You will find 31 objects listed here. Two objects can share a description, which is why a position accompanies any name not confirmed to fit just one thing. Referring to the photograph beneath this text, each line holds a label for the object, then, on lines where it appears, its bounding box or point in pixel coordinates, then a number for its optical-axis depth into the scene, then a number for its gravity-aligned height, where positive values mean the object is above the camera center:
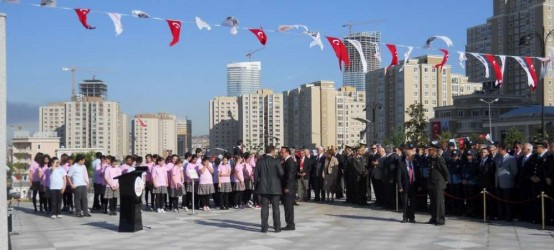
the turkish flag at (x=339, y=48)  19.44 +2.80
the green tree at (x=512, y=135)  58.69 -0.08
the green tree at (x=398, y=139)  65.59 -0.46
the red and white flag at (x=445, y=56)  20.81 +2.74
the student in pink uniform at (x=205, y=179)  17.66 -1.28
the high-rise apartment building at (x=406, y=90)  116.19 +8.91
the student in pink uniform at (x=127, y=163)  16.77 -0.76
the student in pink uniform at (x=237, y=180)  18.38 -1.35
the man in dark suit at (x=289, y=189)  12.99 -1.15
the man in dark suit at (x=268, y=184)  12.62 -1.02
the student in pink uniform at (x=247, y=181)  18.80 -1.41
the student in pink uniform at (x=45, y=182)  17.11 -1.28
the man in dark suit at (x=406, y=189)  14.04 -1.27
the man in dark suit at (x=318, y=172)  20.06 -1.24
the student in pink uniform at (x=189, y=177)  17.70 -1.16
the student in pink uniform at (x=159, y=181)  17.09 -1.27
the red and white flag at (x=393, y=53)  20.22 +2.76
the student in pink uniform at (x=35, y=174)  17.86 -1.11
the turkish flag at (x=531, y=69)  21.58 +2.32
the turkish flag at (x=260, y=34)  18.64 +3.13
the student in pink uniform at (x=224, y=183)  18.06 -1.41
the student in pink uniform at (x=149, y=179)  17.65 -1.27
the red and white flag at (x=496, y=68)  20.94 +2.36
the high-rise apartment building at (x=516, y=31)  96.43 +18.30
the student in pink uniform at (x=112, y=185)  16.64 -1.34
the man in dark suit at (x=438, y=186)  13.45 -1.14
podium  13.07 -1.41
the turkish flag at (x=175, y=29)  17.31 +3.07
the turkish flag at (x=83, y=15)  15.57 +3.13
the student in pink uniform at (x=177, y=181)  17.30 -1.29
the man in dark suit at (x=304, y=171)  19.62 -1.15
